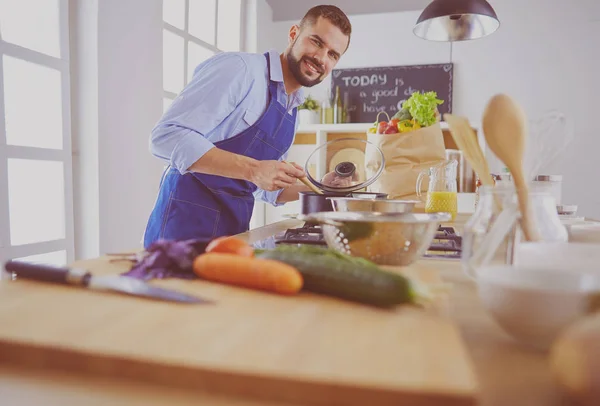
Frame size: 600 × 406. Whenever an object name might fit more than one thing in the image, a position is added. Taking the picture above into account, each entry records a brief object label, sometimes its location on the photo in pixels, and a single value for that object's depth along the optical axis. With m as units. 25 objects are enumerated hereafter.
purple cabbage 0.66
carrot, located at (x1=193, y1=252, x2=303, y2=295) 0.57
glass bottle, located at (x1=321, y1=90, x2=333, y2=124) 3.86
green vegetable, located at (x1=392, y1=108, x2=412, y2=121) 2.18
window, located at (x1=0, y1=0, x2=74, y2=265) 1.76
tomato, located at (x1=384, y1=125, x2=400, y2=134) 2.14
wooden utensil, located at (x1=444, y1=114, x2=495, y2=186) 0.68
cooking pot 1.16
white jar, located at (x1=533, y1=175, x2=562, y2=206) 1.51
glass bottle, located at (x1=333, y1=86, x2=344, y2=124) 3.84
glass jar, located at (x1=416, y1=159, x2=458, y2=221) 1.42
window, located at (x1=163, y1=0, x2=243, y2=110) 2.83
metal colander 0.74
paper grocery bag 2.07
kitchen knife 0.53
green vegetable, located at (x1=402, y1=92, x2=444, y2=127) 2.09
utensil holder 0.64
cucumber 0.51
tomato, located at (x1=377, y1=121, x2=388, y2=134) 2.15
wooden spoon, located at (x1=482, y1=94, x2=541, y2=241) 0.61
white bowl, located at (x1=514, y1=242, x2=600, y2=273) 0.56
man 1.31
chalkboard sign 3.72
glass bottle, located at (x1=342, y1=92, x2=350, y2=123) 3.88
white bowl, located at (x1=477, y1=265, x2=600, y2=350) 0.39
